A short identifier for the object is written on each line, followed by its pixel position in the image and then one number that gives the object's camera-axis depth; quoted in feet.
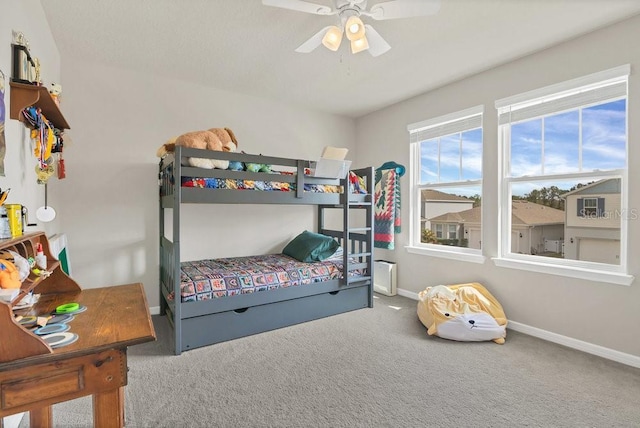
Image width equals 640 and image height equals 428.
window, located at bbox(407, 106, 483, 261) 11.14
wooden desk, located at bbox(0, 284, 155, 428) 3.01
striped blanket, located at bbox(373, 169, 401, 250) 13.32
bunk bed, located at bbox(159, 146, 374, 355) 8.27
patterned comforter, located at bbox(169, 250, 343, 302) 8.55
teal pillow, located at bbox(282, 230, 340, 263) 11.48
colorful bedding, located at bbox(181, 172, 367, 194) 8.49
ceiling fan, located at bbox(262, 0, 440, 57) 6.02
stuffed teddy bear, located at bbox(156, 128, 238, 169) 8.39
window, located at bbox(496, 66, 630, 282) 8.03
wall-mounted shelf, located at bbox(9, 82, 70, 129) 5.15
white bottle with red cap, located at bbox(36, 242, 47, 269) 4.74
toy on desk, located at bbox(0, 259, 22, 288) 3.34
